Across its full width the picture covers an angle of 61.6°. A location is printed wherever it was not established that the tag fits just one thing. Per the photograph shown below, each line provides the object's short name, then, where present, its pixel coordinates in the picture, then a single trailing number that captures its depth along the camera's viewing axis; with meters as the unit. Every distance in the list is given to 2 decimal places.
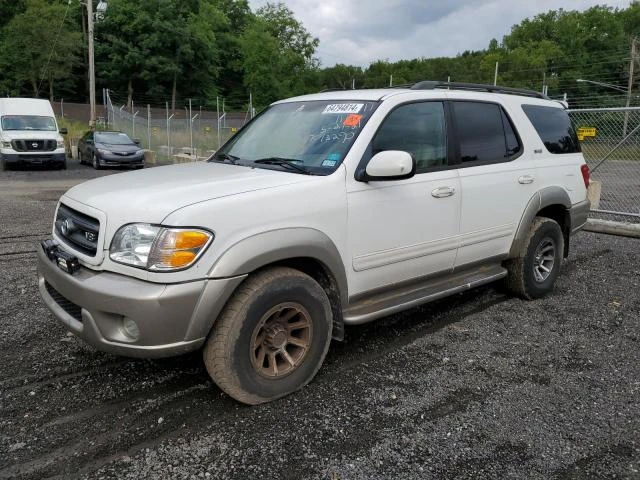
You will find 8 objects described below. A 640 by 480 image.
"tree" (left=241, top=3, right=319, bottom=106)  69.31
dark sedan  18.91
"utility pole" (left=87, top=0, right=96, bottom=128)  26.23
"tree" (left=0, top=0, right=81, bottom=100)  47.31
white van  17.38
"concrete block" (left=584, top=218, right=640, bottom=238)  8.20
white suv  2.81
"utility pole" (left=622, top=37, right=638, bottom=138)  43.28
